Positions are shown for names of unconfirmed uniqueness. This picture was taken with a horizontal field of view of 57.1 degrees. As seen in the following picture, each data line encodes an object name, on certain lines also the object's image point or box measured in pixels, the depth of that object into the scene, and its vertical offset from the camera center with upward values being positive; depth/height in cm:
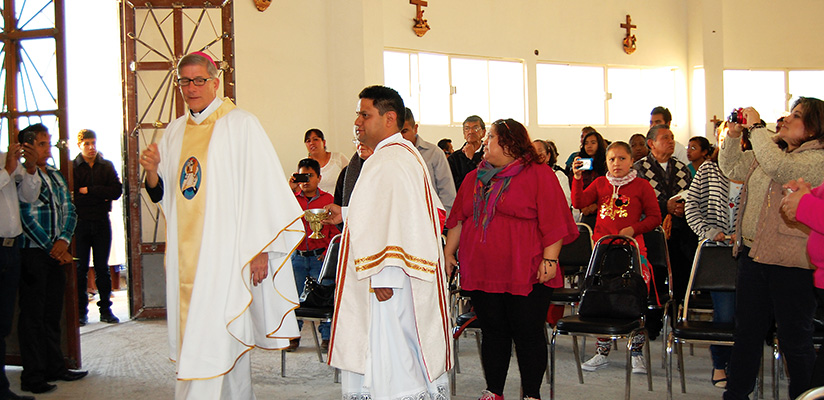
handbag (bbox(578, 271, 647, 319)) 442 -62
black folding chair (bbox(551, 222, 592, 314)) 586 -46
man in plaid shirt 498 -45
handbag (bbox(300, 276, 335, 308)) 516 -66
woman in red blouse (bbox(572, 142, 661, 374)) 527 -9
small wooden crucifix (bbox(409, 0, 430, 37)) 1070 +247
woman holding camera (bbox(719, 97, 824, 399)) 358 -32
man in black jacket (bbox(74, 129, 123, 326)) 753 -8
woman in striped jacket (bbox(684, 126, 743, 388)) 474 -14
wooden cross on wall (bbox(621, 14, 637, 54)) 1301 +266
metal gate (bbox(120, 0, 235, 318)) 752 +103
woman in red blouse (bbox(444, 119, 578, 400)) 396 -28
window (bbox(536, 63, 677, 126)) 1266 +174
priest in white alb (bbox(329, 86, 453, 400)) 339 -36
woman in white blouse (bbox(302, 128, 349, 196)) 745 +42
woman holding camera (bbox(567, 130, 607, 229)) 704 +38
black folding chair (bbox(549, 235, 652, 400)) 426 -77
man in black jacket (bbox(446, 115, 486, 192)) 660 +39
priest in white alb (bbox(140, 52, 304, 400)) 362 -18
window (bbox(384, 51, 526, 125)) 1088 +168
